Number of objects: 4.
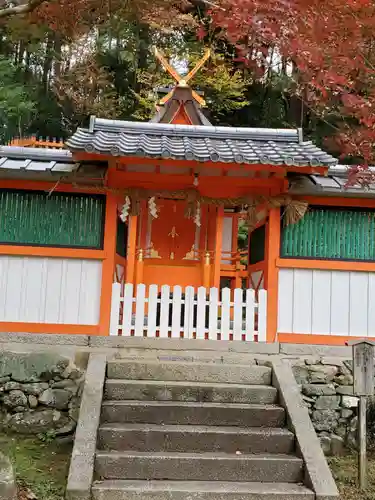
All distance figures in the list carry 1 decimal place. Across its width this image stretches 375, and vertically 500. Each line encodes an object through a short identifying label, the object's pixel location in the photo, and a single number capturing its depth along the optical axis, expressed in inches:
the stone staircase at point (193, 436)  179.8
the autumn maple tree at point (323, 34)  198.5
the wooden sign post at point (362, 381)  202.2
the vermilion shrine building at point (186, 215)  271.7
